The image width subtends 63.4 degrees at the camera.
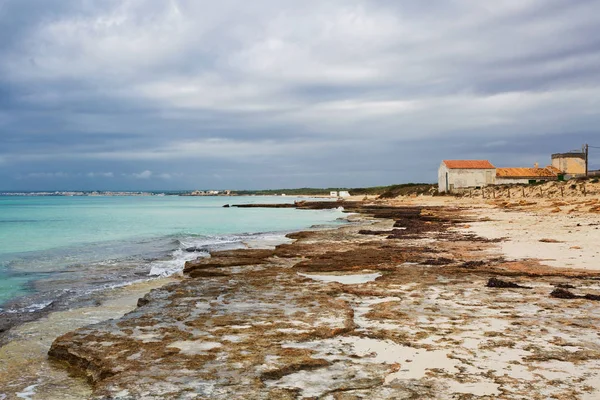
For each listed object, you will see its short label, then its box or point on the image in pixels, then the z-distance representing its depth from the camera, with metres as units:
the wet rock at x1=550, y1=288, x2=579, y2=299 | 8.41
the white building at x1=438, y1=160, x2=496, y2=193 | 79.25
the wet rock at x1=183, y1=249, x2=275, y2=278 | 14.21
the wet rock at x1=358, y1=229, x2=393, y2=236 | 25.34
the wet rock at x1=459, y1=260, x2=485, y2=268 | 12.63
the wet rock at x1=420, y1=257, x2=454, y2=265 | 13.41
